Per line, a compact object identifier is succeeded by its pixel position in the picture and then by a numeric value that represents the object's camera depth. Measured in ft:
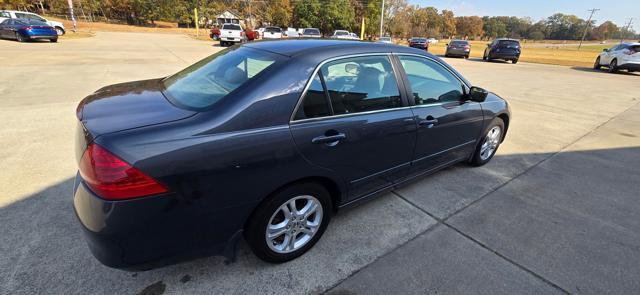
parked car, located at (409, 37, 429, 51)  96.58
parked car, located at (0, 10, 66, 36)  69.97
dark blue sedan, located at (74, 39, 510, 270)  5.22
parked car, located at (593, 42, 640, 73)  50.49
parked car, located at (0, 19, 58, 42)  61.31
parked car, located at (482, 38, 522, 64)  66.33
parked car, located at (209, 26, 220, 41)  117.17
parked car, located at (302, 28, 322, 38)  95.69
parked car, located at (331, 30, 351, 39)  99.66
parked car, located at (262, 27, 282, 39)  92.15
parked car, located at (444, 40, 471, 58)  73.61
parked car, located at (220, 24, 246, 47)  81.00
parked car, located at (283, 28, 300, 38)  120.06
